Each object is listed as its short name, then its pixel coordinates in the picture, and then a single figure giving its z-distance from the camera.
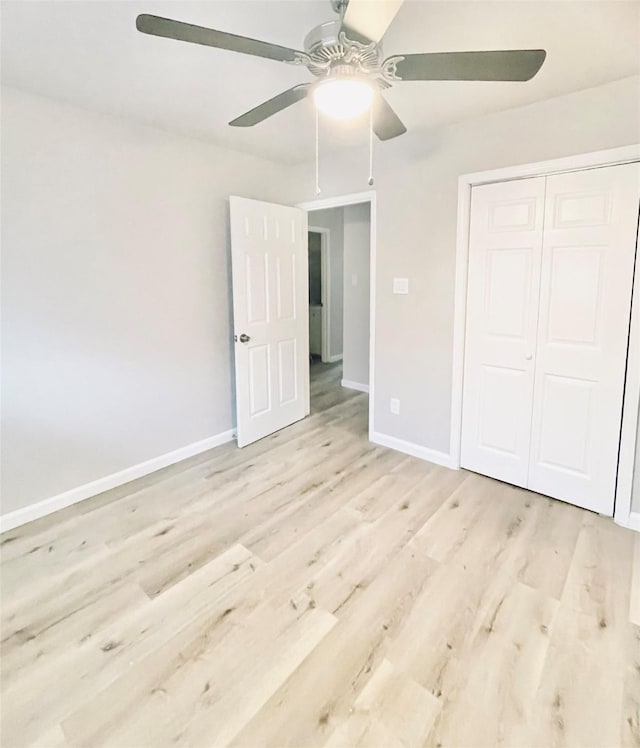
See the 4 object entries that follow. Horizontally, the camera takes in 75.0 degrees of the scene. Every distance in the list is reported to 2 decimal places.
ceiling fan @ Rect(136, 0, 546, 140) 1.19
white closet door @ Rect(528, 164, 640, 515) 2.21
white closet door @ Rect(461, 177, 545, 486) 2.51
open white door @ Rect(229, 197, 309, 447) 3.25
